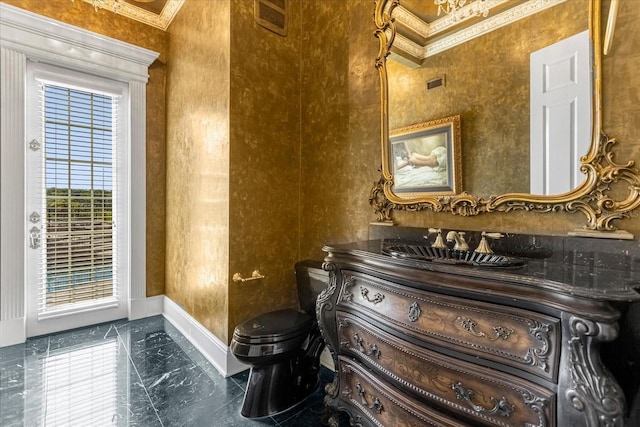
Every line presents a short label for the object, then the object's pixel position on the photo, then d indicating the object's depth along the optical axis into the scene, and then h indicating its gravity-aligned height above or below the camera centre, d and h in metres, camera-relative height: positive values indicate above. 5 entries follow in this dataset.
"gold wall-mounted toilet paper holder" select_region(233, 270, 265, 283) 2.06 -0.48
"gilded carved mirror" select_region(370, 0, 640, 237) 1.14 +0.53
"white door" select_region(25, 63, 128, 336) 2.63 +0.12
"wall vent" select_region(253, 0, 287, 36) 2.16 +1.53
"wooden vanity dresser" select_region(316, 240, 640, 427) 0.76 -0.44
